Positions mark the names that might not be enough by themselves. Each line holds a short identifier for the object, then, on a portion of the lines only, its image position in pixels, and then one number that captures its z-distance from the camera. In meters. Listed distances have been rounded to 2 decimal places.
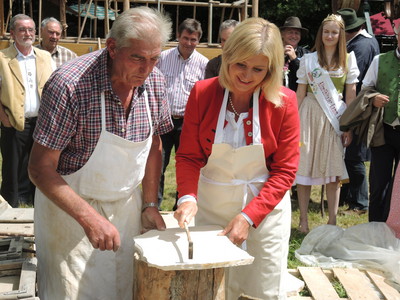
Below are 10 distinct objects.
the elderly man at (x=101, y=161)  2.35
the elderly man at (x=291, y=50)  5.97
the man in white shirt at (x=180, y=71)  6.07
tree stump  2.36
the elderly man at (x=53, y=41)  6.50
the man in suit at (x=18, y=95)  5.82
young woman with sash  5.40
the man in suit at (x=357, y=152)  6.10
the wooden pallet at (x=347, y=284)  4.11
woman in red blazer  2.61
